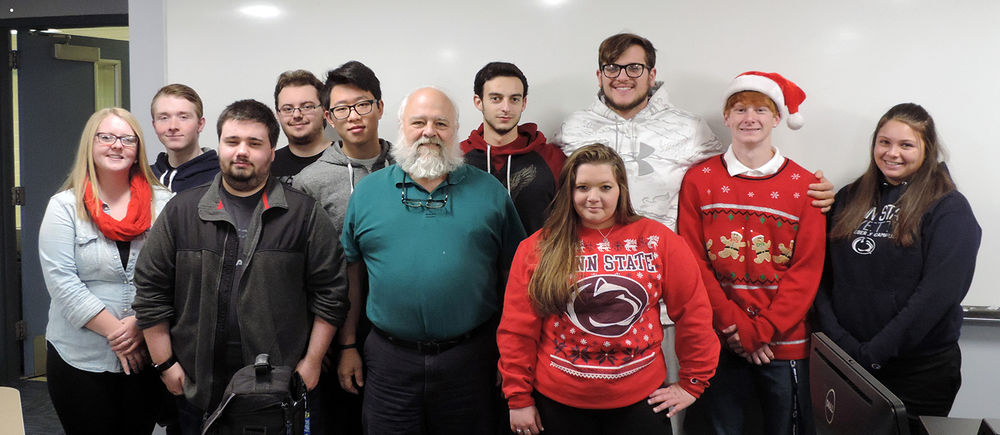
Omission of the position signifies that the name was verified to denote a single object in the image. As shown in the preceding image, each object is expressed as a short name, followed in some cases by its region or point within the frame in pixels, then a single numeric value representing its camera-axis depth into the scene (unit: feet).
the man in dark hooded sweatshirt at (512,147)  7.77
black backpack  5.49
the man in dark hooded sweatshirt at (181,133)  8.66
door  14.05
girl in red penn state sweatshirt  6.21
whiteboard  8.41
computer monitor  3.35
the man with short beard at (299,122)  8.80
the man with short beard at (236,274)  6.52
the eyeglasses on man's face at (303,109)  8.81
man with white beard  6.66
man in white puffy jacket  7.95
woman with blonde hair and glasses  7.27
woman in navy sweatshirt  6.93
